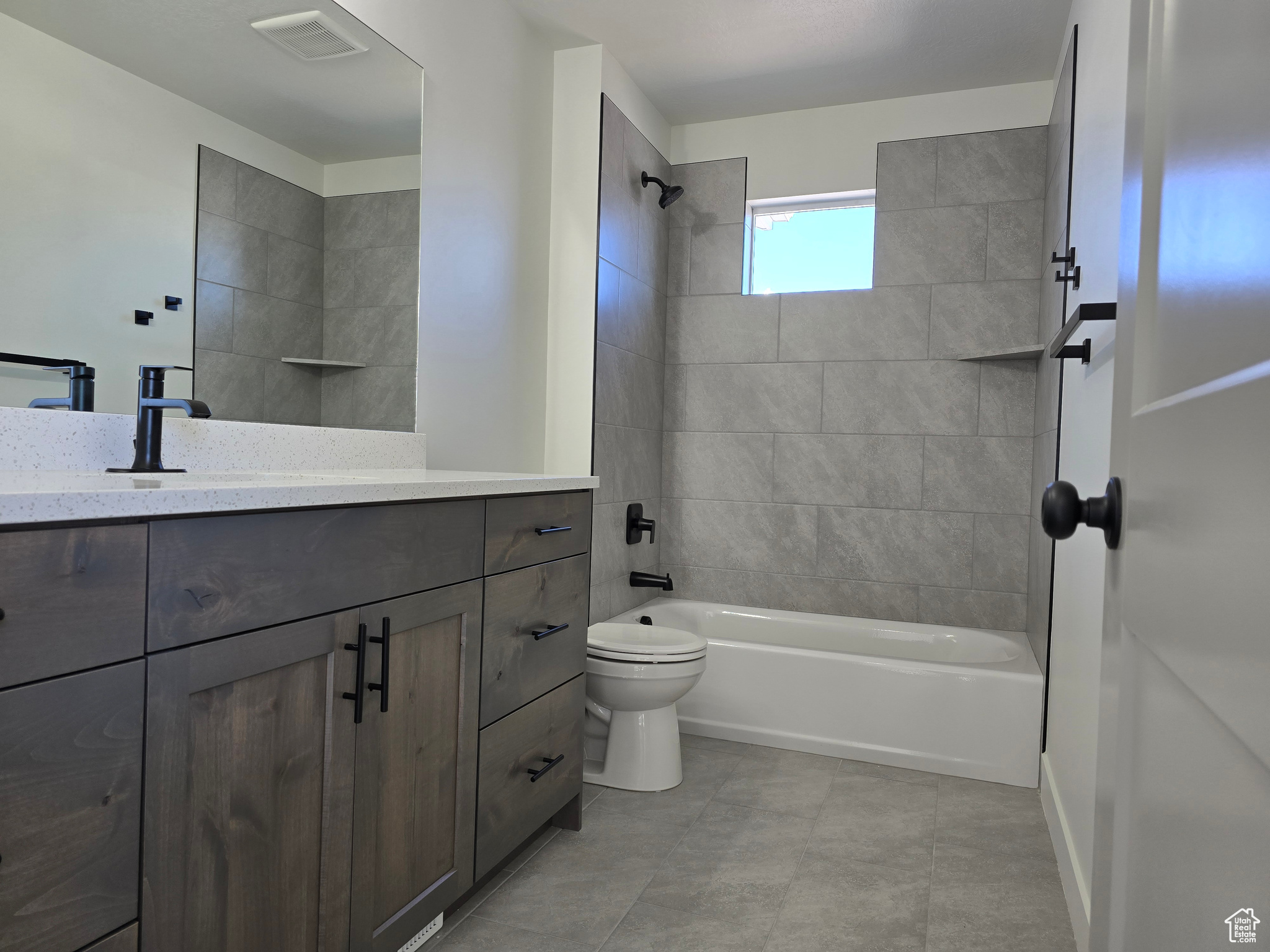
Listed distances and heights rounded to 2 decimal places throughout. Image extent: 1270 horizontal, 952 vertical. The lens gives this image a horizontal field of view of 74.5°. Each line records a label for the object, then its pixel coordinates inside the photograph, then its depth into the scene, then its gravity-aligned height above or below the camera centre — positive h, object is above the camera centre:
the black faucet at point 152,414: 1.47 +0.04
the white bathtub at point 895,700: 2.72 -0.81
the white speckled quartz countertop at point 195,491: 0.88 -0.07
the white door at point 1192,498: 0.40 -0.01
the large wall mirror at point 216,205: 1.42 +0.49
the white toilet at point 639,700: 2.48 -0.74
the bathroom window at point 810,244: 3.63 +0.98
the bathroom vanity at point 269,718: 0.90 -0.39
